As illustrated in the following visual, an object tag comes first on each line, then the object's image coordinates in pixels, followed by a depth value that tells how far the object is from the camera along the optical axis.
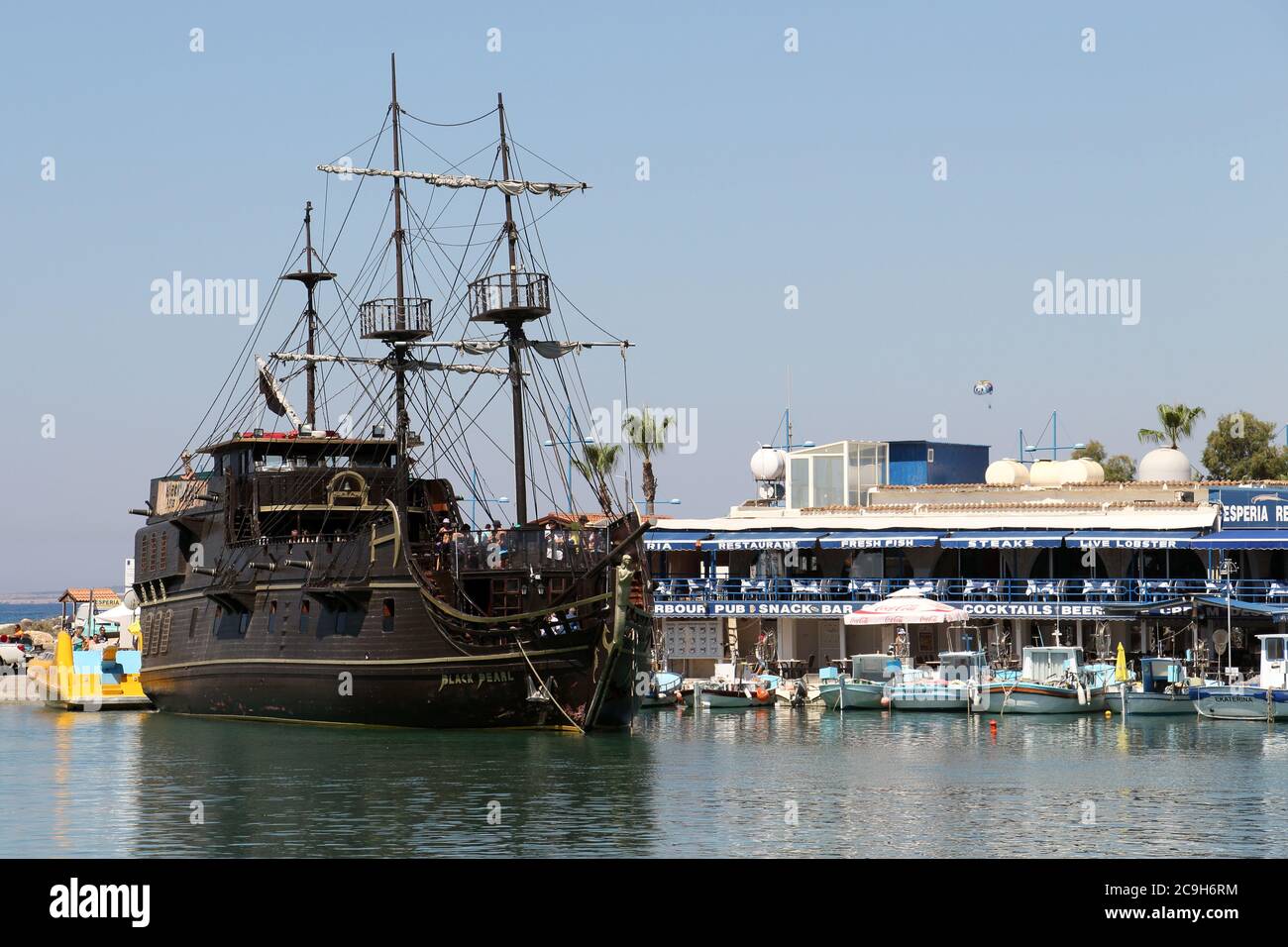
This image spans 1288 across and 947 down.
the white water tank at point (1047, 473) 77.12
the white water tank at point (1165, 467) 75.75
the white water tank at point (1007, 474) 76.44
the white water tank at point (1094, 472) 78.44
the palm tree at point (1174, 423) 85.75
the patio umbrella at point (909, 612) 64.56
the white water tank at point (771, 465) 84.38
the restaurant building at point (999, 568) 66.06
